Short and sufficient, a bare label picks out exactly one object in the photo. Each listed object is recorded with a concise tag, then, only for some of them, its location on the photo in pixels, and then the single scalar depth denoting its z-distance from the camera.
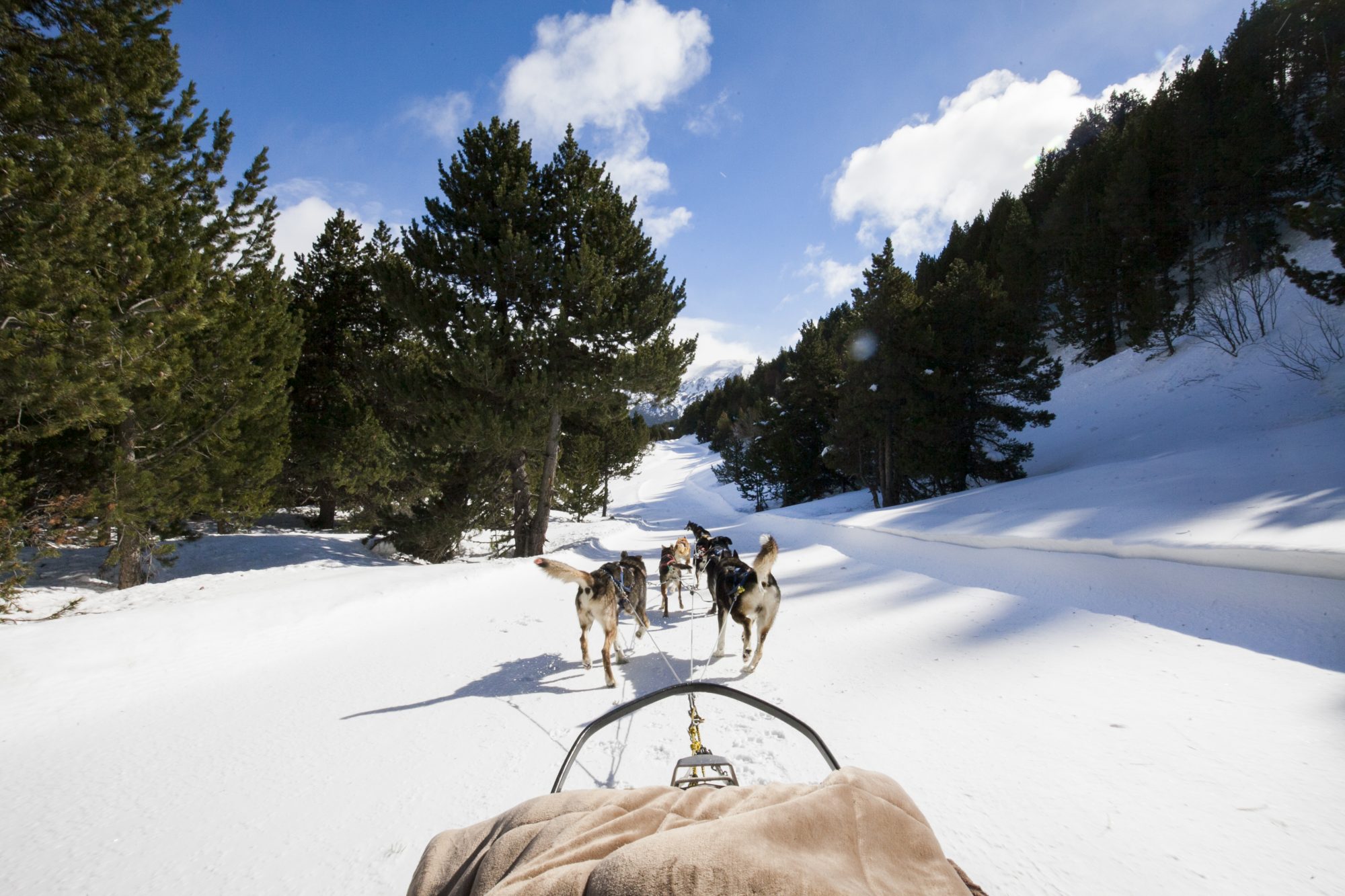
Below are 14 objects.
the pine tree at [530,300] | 11.57
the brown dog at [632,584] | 5.50
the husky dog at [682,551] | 8.14
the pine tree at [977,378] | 16.77
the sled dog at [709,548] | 8.86
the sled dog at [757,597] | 4.88
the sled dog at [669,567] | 7.61
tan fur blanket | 0.92
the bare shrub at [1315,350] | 14.94
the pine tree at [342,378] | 13.62
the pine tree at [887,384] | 17.75
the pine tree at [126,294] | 5.47
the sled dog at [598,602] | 4.87
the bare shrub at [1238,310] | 19.47
